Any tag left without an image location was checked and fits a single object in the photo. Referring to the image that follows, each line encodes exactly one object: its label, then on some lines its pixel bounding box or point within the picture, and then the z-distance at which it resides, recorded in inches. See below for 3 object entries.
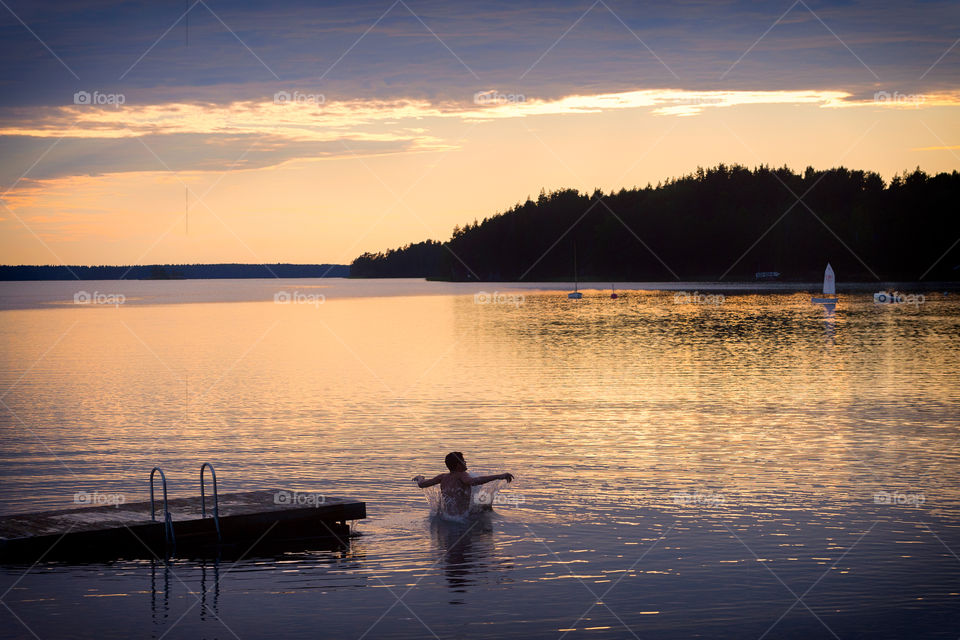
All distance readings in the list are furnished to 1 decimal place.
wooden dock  784.9
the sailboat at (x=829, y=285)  5999.0
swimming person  896.9
